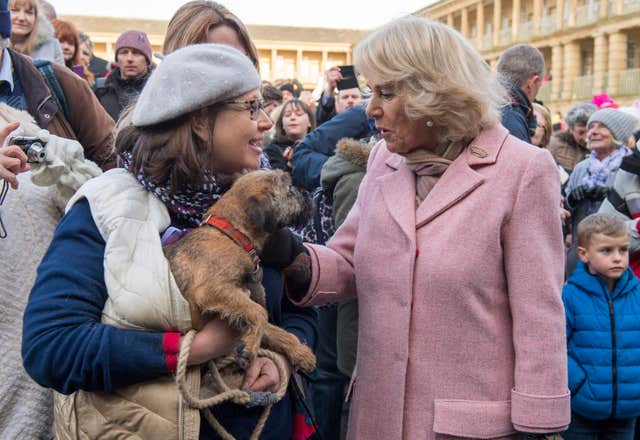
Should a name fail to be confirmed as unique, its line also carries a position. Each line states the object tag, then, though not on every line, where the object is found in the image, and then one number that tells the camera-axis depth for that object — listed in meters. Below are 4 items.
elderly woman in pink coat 2.35
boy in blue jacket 4.20
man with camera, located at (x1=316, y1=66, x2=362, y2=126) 6.56
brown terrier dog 2.05
